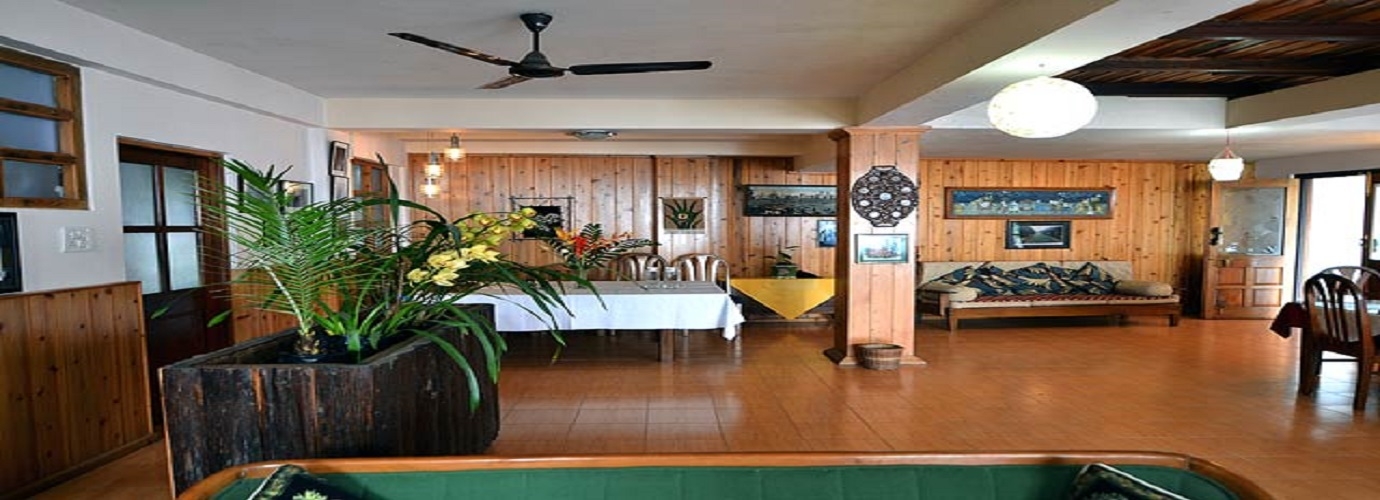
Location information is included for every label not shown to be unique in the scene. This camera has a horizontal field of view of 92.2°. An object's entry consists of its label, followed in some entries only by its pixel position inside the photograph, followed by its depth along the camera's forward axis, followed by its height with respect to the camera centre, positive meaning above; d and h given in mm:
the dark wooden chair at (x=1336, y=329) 4133 -748
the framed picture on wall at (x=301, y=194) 5223 +227
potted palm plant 1953 -371
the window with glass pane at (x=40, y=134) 2885 +413
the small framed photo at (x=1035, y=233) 8492 -224
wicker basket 5289 -1114
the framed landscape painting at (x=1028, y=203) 8383 +161
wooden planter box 1987 -574
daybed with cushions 7449 -889
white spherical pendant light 2719 +450
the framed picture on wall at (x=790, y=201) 8359 +214
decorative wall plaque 5395 +178
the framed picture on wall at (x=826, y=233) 8469 -196
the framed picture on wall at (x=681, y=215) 8320 +48
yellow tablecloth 6961 -790
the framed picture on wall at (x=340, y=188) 5806 +301
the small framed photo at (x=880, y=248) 5473 -257
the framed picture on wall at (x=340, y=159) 5684 +546
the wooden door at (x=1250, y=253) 7930 -471
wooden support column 5414 -482
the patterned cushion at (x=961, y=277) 8023 -735
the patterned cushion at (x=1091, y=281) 8062 -811
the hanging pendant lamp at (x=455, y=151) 6307 +666
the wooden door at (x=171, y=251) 3754 -166
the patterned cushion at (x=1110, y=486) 1402 -590
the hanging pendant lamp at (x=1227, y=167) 5727 +415
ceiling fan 3135 +735
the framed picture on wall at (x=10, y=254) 2830 -125
